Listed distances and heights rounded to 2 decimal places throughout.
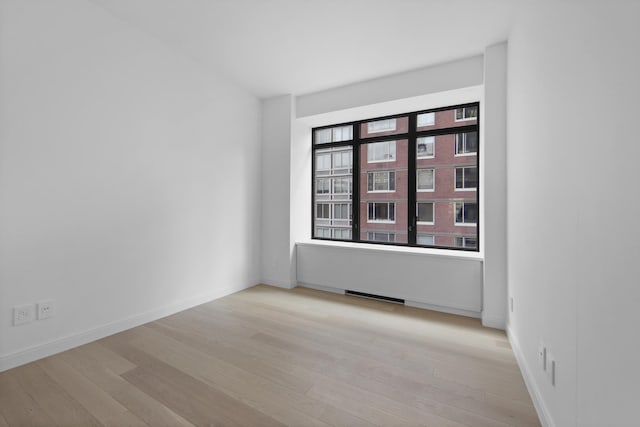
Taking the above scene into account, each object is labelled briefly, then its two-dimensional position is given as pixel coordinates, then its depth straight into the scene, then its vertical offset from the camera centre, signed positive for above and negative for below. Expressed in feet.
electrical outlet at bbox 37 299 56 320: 6.40 -2.21
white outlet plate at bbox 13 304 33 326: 6.07 -2.22
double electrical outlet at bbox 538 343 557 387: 4.24 -2.33
